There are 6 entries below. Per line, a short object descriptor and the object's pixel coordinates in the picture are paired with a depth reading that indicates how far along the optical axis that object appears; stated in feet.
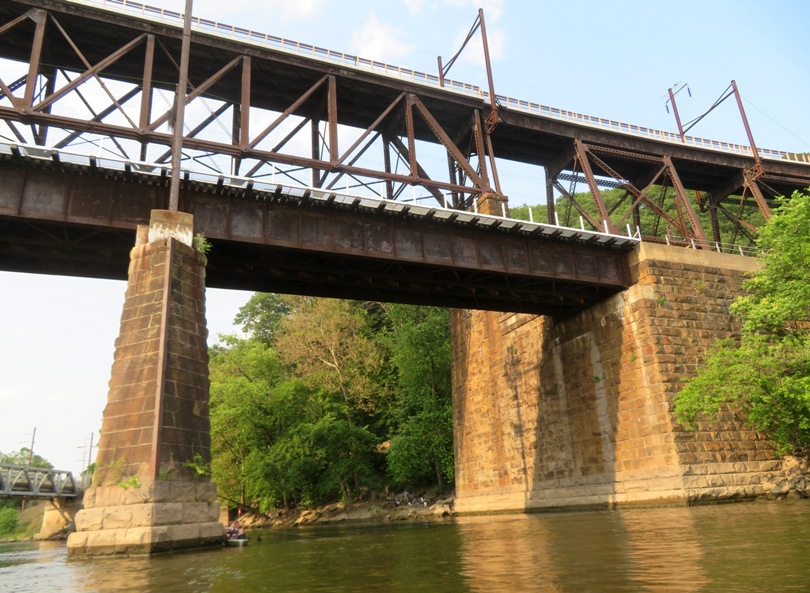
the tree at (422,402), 125.29
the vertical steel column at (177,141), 56.85
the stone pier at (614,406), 74.43
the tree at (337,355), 138.72
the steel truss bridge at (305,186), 61.98
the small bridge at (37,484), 152.66
